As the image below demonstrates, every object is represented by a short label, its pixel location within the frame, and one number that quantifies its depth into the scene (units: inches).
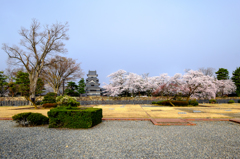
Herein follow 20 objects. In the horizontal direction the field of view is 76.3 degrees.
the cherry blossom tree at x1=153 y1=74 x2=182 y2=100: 1045.9
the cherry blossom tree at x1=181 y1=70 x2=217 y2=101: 977.2
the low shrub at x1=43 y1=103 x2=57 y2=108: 703.1
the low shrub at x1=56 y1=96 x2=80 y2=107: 605.1
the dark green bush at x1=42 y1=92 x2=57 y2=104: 817.4
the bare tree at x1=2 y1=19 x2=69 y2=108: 968.9
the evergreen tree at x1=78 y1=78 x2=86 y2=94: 1639.0
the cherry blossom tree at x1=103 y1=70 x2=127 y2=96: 1425.6
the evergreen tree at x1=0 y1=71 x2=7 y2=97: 1465.3
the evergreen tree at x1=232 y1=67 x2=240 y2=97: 1685.5
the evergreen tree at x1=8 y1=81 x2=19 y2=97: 1375.7
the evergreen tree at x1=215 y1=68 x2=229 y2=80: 1756.3
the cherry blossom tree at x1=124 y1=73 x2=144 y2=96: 1424.7
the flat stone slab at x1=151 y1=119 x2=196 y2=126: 299.6
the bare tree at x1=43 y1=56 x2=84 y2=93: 1441.9
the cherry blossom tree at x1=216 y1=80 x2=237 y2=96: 1627.2
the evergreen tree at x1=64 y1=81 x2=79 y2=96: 1595.5
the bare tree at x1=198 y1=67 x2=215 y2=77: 2055.9
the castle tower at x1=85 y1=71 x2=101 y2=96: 2029.3
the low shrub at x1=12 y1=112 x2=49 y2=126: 290.4
